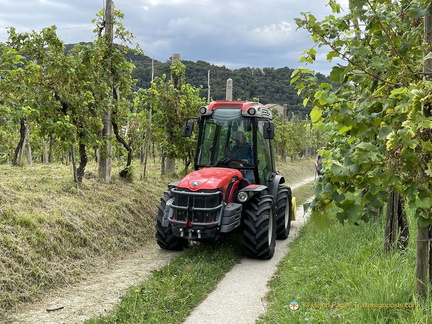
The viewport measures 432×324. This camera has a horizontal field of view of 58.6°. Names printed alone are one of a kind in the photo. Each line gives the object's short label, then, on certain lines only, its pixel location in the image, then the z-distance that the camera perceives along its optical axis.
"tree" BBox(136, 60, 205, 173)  11.70
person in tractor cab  6.90
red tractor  5.86
